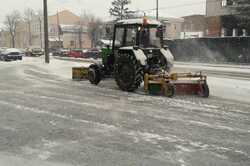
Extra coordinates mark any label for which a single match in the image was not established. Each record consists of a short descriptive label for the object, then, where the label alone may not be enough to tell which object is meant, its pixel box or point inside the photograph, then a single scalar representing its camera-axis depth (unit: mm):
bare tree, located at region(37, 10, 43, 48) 92750
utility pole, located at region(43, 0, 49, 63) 30577
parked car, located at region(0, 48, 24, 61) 38438
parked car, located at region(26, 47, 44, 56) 52084
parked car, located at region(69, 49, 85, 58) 49794
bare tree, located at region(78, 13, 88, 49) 84475
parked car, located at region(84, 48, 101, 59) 46966
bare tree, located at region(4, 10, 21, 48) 92562
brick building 42969
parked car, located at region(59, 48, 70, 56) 52575
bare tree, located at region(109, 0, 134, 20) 67562
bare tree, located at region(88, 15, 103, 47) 72325
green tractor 13359
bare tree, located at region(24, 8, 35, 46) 99538
